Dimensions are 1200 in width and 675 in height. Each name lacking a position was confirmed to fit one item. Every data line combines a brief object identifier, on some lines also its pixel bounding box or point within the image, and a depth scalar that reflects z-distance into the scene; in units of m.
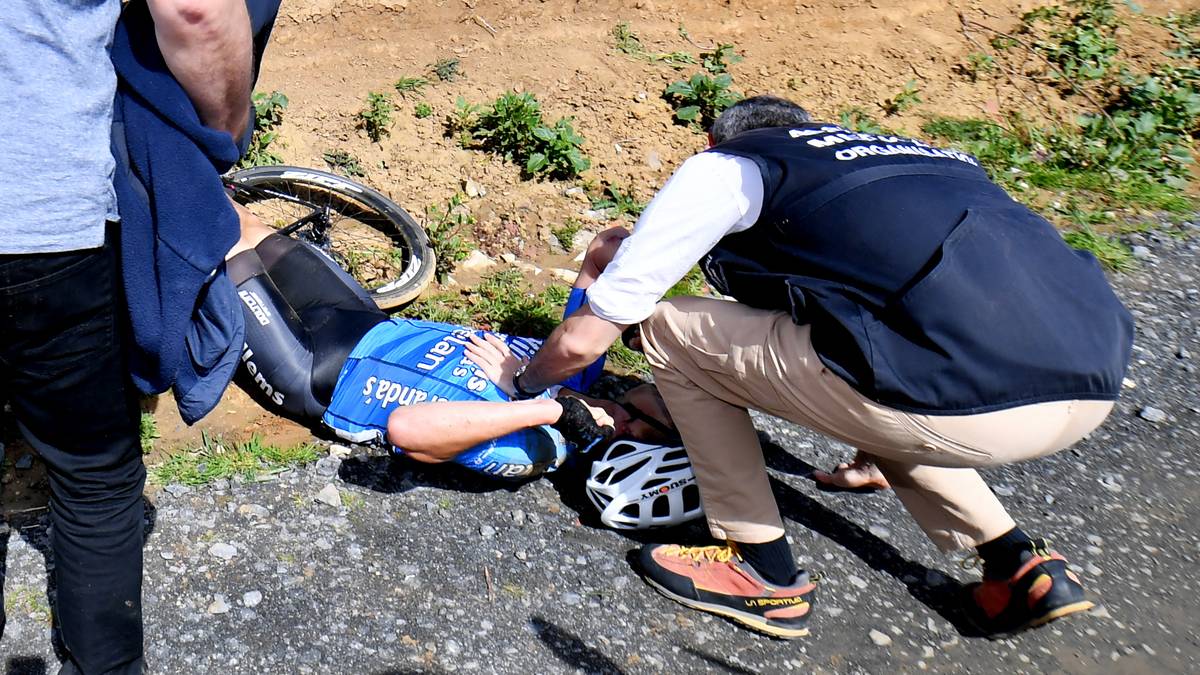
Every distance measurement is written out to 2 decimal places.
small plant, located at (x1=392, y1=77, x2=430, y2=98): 5.45
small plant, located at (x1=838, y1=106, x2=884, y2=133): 5.89
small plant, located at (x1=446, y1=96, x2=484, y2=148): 5.30
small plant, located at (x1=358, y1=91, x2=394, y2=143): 5.20
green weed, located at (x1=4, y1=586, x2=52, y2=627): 2.93
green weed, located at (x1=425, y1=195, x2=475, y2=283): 4.77
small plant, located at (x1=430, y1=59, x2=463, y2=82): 5.59
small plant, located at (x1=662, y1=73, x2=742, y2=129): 5.70
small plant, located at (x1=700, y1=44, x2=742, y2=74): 6.00
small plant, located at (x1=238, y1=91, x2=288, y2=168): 4.93
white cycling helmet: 3.43
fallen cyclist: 3.37
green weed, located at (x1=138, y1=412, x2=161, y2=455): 3.65
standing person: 1.99
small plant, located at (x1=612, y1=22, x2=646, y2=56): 5.98
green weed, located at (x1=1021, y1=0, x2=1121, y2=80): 6.49
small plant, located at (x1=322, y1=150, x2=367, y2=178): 5.09
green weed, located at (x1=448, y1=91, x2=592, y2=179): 5.24
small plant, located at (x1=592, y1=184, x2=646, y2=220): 5.20
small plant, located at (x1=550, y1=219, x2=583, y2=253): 5.00
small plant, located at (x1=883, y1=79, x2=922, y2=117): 6.09
